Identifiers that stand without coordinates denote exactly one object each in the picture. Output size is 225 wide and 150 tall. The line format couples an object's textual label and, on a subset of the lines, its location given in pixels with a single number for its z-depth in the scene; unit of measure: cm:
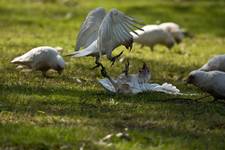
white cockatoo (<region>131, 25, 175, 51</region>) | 2625
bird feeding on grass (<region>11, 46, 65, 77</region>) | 1819
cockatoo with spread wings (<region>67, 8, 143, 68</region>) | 1571
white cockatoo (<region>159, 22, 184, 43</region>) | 2870
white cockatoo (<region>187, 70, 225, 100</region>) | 1561
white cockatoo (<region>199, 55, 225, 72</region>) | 1864
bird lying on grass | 1631
